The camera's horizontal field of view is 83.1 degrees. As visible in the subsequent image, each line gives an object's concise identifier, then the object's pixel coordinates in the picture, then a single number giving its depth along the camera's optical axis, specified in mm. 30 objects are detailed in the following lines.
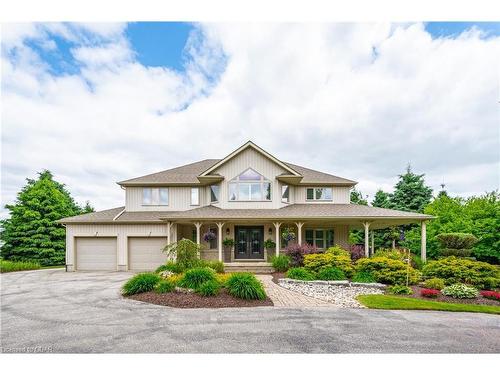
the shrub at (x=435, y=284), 10906
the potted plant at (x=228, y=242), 17484
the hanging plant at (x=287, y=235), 16469
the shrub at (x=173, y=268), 11809
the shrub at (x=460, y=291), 9828
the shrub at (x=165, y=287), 9578
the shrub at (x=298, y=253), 14812
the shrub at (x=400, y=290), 10392
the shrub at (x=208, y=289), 9102
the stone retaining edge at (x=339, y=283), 11508
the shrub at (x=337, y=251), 14431
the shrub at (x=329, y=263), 13086
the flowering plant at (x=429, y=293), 9930
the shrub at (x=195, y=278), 9688
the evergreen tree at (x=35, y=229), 25219
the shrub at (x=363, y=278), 12023
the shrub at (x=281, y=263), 14953
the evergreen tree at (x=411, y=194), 29219
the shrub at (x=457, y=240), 16047
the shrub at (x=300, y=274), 12633
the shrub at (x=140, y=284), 9766
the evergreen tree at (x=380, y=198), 31989
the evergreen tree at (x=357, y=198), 35172
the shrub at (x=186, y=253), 11934
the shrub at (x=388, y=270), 11734
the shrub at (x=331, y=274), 12422
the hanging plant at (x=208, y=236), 16359
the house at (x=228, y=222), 17297
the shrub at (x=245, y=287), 8922
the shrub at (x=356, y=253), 15086
